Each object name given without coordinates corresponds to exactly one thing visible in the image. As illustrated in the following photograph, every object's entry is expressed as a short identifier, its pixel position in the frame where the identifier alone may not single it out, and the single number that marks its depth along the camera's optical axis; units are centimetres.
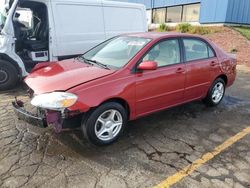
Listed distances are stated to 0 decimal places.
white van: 469
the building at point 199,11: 1139
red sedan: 252
